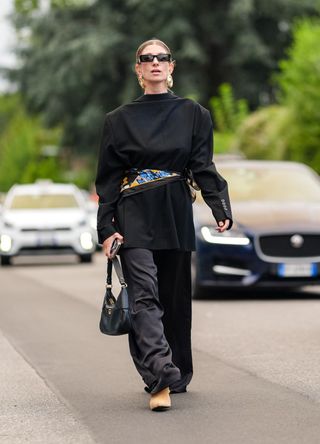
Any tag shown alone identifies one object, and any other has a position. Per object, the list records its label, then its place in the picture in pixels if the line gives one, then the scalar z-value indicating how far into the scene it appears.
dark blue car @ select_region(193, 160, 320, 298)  14.05
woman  7.27
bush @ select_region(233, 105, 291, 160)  30.02
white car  23.45
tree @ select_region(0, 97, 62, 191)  73.97
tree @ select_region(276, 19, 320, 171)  27.08
